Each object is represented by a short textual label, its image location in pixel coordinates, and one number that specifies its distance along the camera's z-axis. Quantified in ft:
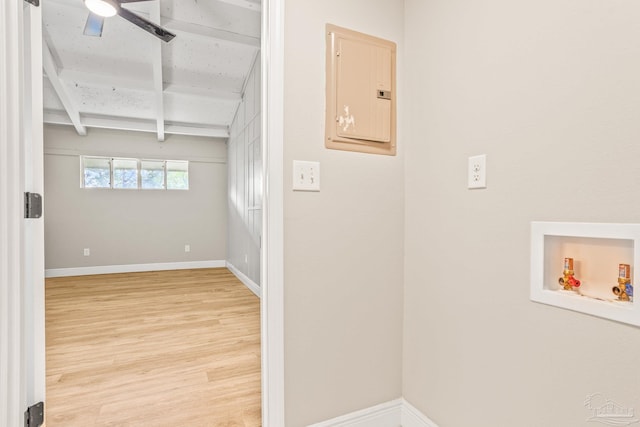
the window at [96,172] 17.42
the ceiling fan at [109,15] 7.37
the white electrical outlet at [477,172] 3.82
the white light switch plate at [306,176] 4.38
